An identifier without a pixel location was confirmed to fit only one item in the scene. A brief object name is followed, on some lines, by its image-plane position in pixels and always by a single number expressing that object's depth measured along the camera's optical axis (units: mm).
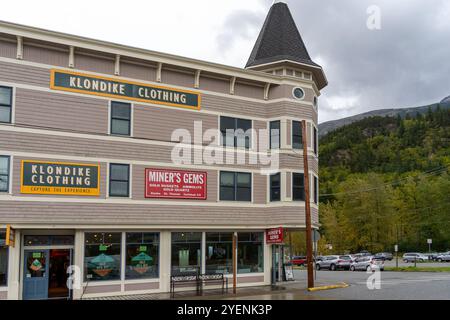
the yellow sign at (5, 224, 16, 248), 18594
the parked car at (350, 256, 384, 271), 41044
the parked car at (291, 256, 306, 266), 57719
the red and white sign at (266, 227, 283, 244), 24422
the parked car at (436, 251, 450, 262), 62878
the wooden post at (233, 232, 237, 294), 23014
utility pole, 23391
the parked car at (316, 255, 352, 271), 44844
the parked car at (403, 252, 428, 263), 63219
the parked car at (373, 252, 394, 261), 63028
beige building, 20672
